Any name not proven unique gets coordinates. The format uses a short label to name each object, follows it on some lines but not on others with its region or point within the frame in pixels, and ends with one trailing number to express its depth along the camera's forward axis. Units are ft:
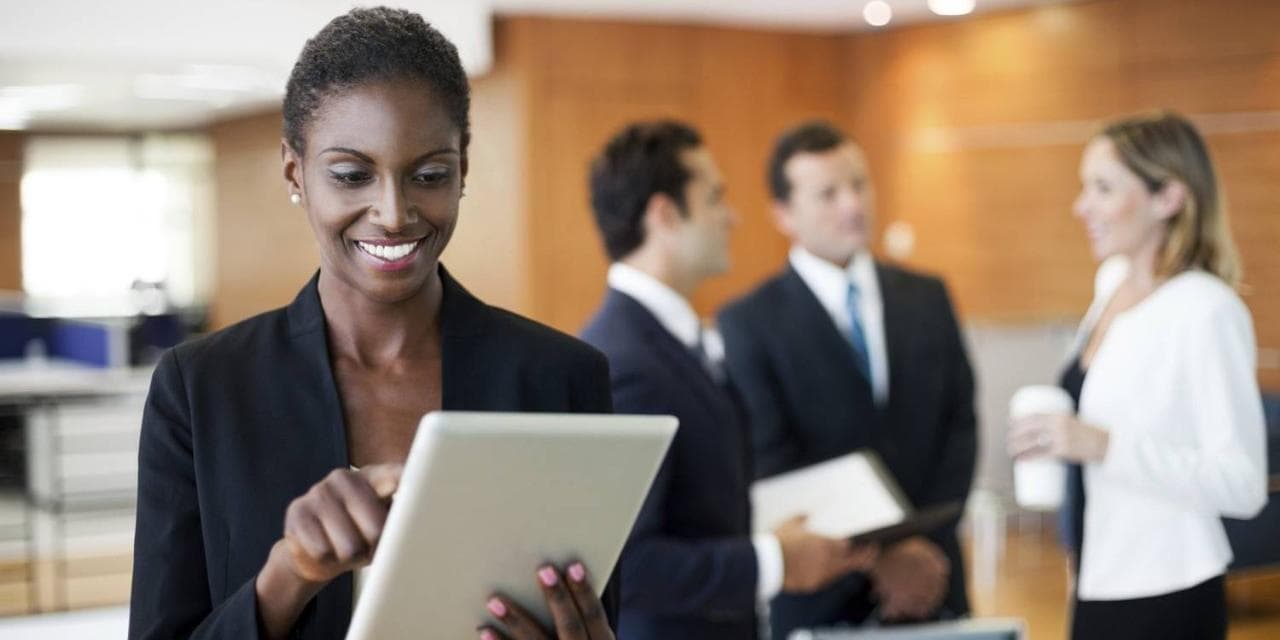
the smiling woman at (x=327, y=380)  3.93
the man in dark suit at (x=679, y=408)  7.50
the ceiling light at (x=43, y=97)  42.60
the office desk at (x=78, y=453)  26.68
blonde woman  7.93
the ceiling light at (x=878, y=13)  32.58
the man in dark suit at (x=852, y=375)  10.27
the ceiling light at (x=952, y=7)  31.50
